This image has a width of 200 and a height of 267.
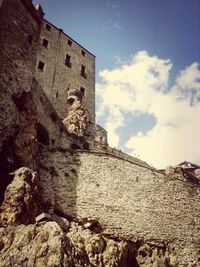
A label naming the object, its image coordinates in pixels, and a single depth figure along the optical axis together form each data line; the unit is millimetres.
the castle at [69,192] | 9668
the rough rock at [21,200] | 9212
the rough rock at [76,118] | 20980
